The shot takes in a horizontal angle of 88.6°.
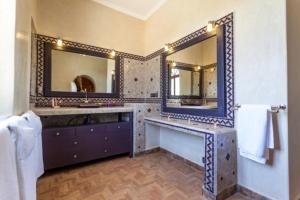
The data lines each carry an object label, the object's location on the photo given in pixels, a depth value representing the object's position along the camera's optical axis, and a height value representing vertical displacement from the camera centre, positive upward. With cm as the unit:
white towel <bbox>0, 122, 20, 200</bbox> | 68 -31
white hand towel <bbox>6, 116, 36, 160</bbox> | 78 -20
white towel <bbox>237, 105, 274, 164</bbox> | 141 -29
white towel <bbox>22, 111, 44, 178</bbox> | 117 -39
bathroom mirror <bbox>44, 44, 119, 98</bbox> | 252 +52
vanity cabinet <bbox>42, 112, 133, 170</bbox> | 206 -62
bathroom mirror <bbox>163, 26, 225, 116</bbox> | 193 +39
